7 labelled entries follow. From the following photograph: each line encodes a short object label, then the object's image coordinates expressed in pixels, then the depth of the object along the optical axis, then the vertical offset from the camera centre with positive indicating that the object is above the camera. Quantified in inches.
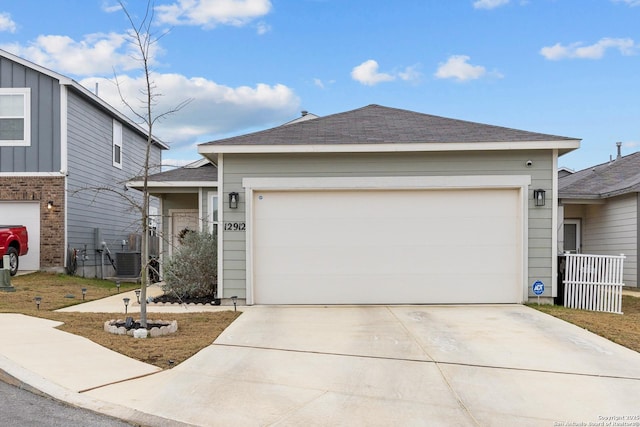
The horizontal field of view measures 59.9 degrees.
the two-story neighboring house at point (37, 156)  595.5 +57.1
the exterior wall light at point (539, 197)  397.7 +12.0
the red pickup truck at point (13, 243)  523.2 -32.8
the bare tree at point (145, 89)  286.0 +63.5
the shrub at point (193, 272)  431.2 -47.8
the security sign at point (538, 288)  396.2 -53.0
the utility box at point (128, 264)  674.2 -65.9
